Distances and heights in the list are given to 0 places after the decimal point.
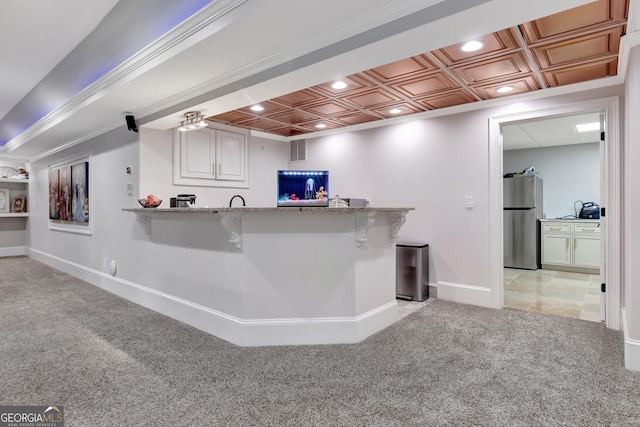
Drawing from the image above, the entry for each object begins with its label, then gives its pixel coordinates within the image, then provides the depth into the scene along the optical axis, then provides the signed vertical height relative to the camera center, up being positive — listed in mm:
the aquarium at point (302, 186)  3281 +272
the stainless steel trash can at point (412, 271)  3953 -695
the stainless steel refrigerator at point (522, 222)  6093 -185
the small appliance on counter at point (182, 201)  3625 +144
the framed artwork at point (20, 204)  7578 +266
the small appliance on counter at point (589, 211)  6004 +4
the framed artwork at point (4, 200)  7409 +348
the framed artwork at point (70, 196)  4898 +312
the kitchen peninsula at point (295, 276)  2654 -495
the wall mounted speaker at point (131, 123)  3766 +1018
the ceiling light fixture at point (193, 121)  3456 +966
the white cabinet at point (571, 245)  5641 -585
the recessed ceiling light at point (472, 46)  2367 +1181
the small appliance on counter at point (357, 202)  4246 +137
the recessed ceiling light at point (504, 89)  3277 +1200
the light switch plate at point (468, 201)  3832 +120
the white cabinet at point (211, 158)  4188 +746
